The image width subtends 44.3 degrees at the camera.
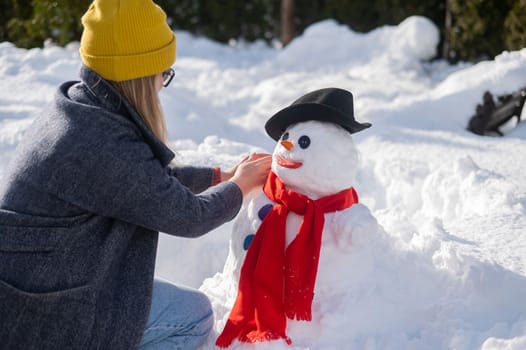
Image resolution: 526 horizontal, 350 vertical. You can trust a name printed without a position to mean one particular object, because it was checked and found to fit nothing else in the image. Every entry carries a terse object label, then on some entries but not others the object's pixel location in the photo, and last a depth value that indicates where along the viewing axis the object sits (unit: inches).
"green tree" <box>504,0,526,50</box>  227.9
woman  76.0
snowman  88.3
